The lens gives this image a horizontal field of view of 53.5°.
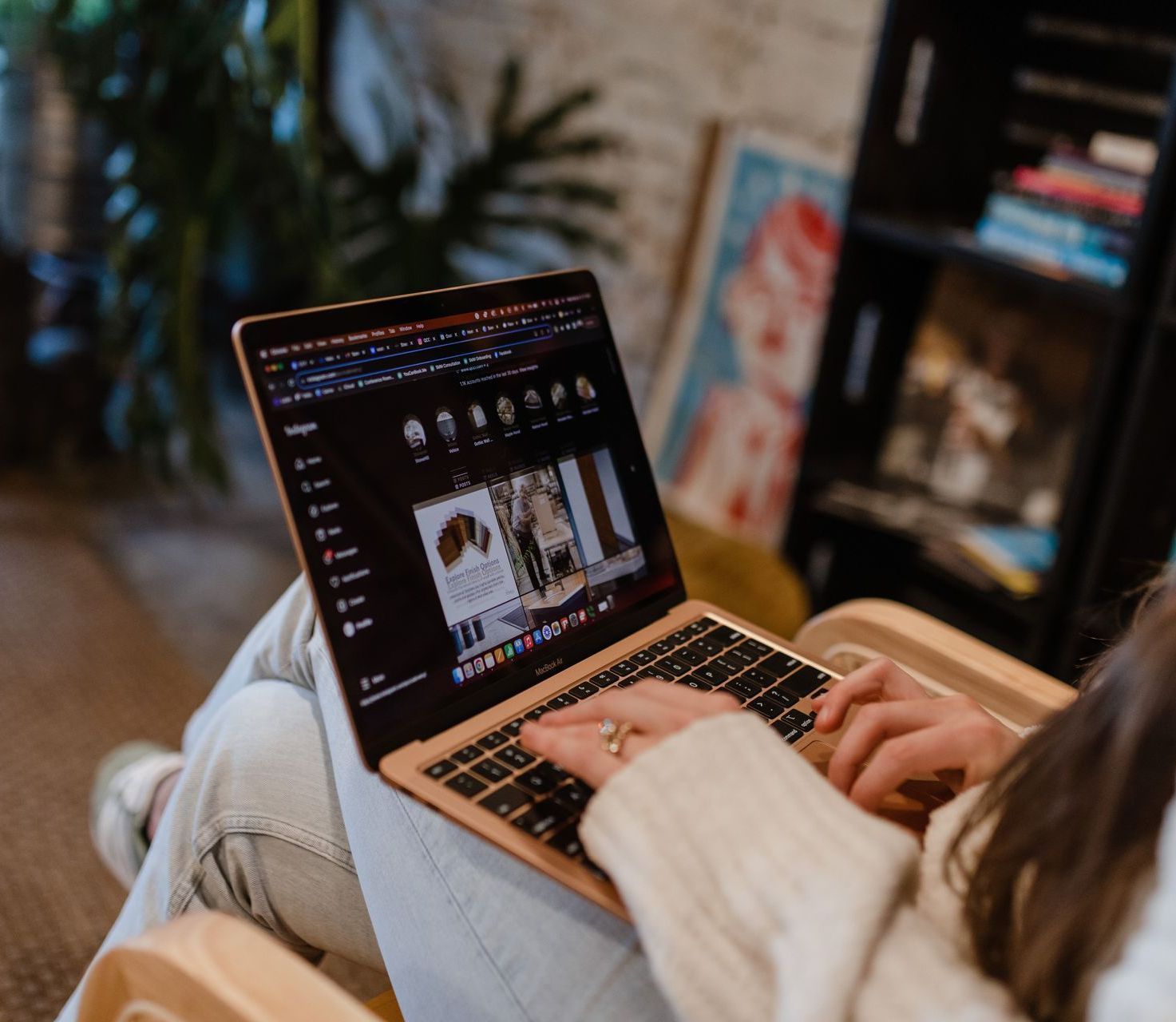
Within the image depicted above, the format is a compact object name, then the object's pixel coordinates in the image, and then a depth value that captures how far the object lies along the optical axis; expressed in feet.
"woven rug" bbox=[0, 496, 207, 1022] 4.18
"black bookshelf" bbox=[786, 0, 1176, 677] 4.73
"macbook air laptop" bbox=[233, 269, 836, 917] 2.26
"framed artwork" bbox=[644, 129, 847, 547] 7.35
